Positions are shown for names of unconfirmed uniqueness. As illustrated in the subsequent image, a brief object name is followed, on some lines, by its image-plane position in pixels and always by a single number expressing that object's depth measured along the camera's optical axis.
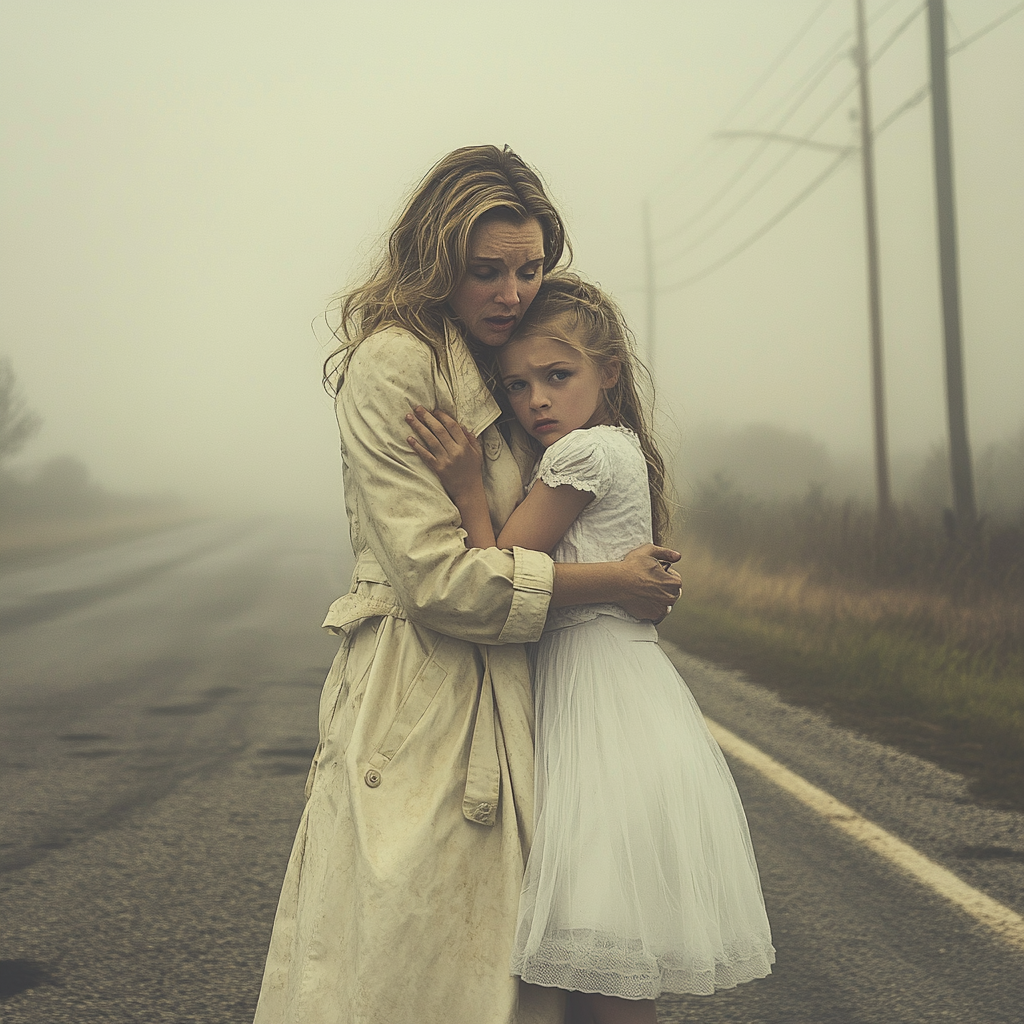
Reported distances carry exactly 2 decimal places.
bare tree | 40.06
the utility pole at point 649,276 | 31.53
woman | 1.94
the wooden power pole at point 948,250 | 12.05
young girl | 1.92
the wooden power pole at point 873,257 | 16.52
